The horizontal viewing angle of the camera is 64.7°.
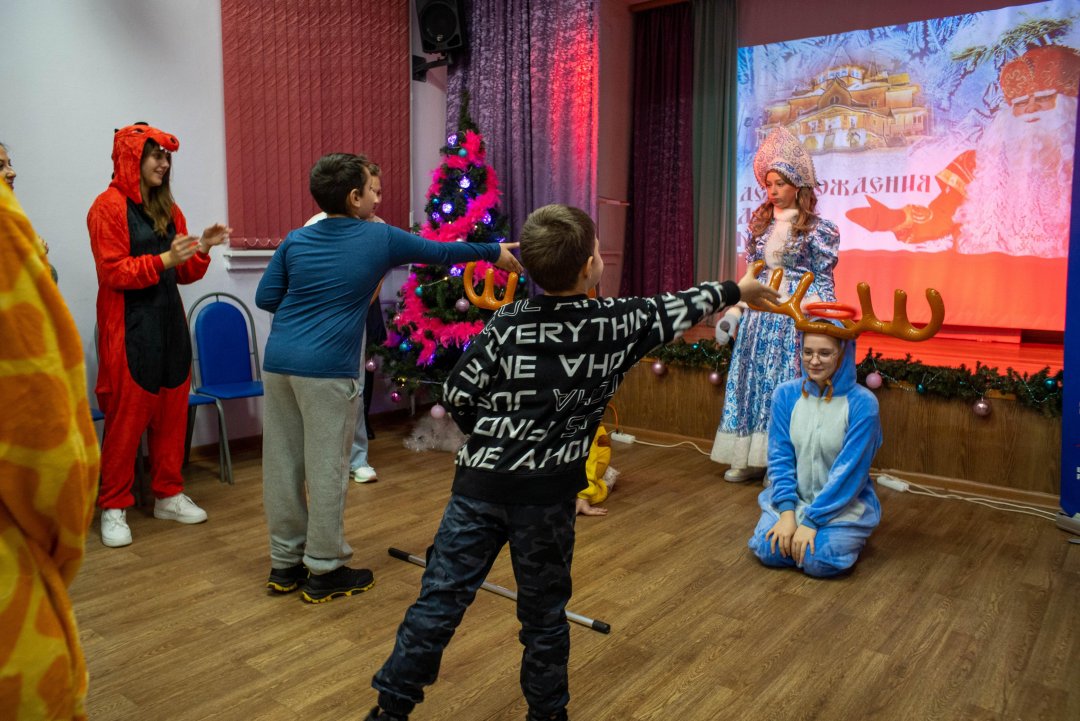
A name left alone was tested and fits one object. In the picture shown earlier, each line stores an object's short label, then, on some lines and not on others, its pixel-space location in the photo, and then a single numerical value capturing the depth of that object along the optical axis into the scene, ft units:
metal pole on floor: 8.68
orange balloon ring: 10.50
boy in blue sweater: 8.59
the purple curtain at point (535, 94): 17.94
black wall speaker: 18.19
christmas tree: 16.28
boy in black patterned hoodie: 5.95
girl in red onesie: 11.11
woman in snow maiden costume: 13.58
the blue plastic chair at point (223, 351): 14.29
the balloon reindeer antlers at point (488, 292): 9.79
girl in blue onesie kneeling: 10.35
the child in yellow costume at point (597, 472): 12.75
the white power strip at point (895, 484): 13.95
